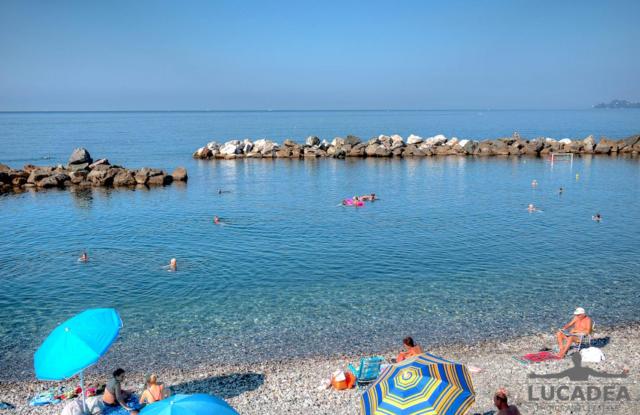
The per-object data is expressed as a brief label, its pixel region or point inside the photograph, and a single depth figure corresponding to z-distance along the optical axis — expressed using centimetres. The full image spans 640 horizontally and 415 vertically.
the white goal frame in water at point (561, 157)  7888
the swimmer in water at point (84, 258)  3291
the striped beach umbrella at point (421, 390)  1116
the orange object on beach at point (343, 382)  1633
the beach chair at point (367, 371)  1656
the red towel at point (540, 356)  1795
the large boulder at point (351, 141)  9066
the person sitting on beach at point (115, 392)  1502
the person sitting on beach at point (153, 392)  1513
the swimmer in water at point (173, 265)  3104
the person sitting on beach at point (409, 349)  1628
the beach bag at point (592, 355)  1747
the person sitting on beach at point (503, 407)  1212
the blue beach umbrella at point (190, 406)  986
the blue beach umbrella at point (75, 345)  1352
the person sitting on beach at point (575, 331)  1811
